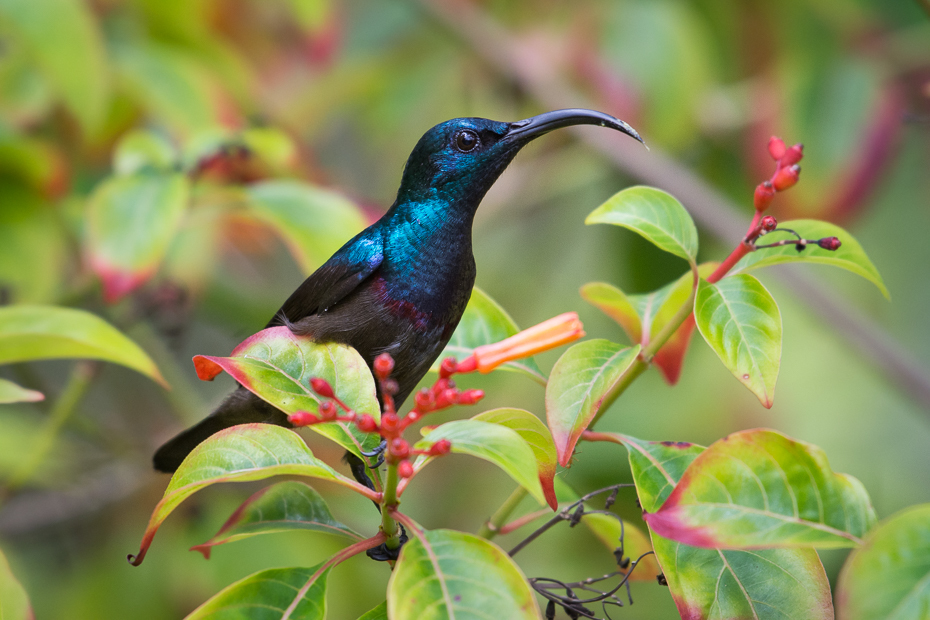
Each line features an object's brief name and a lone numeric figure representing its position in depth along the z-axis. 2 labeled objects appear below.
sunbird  2.85
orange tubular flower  2.81
